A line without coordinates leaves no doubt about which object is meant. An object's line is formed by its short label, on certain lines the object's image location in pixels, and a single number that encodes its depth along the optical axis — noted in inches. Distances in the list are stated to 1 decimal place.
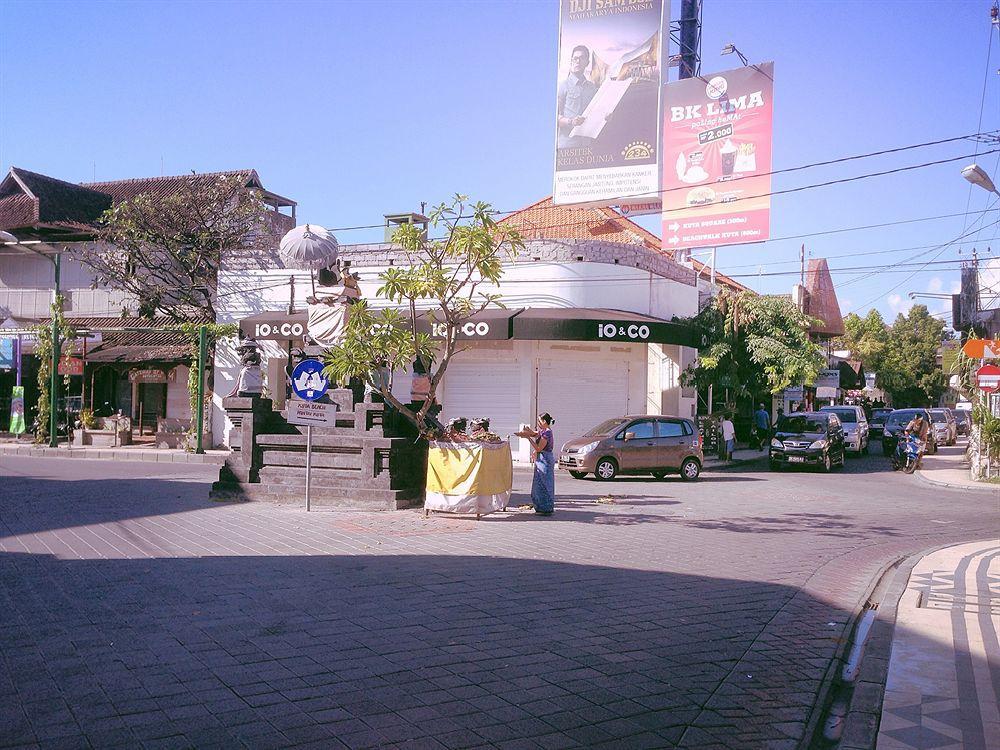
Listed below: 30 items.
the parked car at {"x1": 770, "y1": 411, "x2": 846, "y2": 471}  964.6
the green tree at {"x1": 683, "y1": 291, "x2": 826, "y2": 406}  994.7
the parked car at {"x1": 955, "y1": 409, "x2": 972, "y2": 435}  1651.2
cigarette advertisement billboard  1033.5
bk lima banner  985.5
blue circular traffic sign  520.4
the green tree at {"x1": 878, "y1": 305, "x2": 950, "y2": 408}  2493.8
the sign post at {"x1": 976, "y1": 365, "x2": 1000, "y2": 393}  788.6
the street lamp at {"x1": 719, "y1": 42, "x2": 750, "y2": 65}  1003.9
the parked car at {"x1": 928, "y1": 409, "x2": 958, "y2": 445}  1510.8
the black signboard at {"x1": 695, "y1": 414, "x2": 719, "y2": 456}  1117.1
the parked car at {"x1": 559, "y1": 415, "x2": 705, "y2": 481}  807.7
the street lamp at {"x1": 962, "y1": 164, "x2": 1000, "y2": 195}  643.5
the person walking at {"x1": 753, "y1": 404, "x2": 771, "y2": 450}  1278.3
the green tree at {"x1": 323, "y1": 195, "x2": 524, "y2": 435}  490.6
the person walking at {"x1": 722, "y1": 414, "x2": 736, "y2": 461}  1051.3
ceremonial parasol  581.6
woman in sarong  532.7
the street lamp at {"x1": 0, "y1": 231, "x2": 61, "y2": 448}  1047.6
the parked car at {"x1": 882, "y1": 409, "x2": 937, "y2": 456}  1224.8
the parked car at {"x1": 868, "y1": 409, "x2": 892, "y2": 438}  1619.1
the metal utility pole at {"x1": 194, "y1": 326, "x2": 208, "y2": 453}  1007.0
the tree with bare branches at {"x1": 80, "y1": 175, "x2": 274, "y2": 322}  1091.3
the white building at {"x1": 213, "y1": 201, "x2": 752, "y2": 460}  953.5
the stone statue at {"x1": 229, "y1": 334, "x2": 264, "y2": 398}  591.5
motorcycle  975.0
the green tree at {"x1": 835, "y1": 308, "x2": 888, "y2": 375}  2322.8
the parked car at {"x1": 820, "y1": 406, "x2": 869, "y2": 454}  1234.6
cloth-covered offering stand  501.4
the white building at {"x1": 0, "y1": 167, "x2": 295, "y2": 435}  1150.3
